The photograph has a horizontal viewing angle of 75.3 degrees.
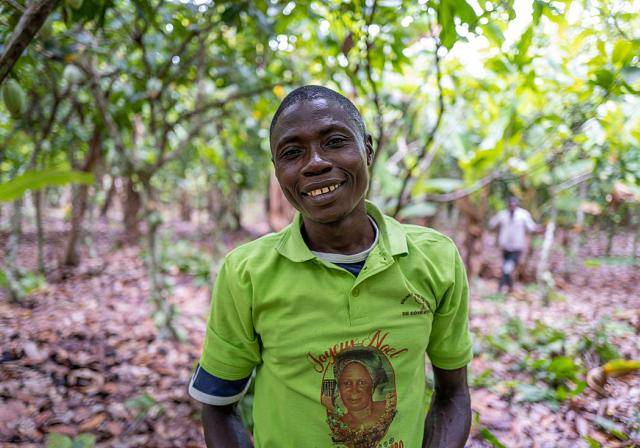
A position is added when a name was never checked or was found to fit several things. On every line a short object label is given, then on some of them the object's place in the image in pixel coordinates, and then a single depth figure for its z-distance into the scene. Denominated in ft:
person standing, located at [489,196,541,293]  21.45
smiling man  3.64
